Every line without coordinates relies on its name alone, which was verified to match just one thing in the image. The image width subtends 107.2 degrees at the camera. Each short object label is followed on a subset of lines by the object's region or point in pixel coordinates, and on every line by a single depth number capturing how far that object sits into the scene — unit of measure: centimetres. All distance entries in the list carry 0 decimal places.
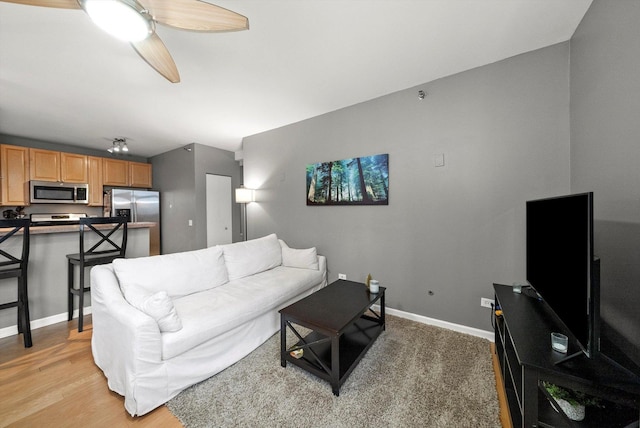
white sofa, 143
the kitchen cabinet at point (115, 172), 466
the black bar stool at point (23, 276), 206
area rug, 137
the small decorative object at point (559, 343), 108
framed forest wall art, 275
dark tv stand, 91
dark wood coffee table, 159
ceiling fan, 117
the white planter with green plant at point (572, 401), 99
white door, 472
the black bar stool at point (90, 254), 240
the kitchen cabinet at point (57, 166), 393
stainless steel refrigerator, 451
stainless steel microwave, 392
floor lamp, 387
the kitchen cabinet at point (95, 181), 449
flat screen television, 95
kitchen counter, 237
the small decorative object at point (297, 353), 181
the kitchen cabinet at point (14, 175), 367
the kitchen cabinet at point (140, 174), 501
